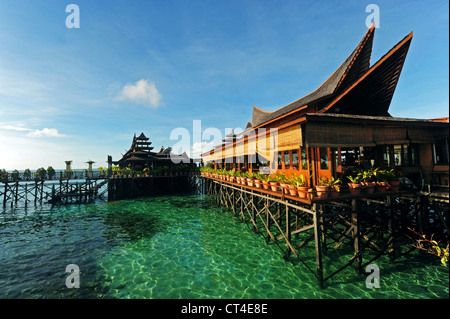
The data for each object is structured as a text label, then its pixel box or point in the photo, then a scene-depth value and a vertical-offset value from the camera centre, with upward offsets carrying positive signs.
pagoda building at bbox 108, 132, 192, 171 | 30.77 +1.92
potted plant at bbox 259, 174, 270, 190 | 9.41 -0.75
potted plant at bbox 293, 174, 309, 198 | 6.61 -0.76
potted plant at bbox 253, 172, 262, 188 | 10.14 -0.75
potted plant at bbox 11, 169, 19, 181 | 27.78 -0.32
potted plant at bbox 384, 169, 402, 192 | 7.38 -0.70
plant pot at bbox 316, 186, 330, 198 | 6.38 -0.90
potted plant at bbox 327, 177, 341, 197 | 6.55 -0.84
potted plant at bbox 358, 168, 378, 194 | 7.11 -0.70
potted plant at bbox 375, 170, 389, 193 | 7.31 -0.71
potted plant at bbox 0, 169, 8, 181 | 26.58 -0.38
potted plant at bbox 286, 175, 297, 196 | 7.16 -0.80
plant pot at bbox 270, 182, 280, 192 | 8.47 -0.91
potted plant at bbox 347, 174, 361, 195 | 6.91 -0.86
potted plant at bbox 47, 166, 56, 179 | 31.70 +0.13
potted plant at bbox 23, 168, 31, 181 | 29.46 -0.25
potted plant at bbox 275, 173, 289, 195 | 7.70 -0.74
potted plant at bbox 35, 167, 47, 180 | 30.39 -0.01
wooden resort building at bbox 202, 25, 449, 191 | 7.41 +1.42
